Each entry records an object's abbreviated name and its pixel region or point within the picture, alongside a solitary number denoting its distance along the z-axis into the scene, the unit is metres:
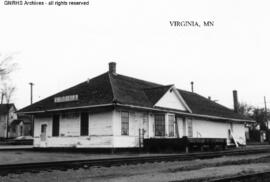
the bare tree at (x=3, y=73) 35.41
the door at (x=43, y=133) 26.82
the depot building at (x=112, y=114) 22.84
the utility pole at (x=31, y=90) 59.28
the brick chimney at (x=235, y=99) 45.13
